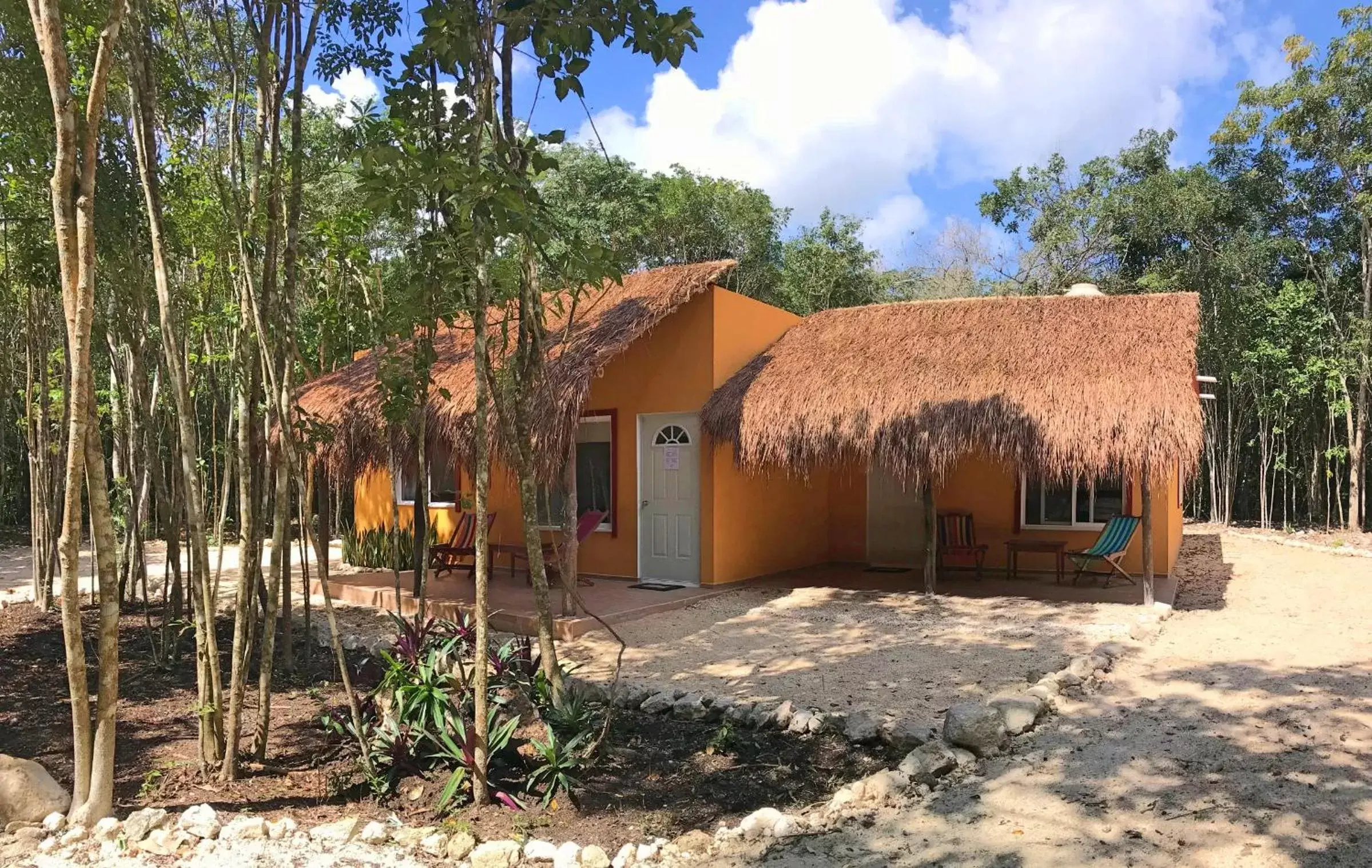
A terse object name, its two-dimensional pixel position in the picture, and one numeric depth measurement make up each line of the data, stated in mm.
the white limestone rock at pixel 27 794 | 3232
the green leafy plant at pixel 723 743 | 4238
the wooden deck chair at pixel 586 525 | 8664
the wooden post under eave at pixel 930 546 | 8516
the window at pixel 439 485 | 11258
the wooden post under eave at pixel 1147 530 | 7562
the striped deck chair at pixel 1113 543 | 8617
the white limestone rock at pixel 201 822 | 3207
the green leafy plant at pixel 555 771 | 3568
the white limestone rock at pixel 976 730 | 4074
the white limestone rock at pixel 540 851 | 3068
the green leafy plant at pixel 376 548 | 10930
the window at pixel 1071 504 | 9750
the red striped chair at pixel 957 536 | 10070
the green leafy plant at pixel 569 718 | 3898
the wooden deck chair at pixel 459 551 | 9398
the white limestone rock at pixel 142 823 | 3154
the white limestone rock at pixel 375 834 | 3186
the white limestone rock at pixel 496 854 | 3033
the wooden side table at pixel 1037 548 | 9008
